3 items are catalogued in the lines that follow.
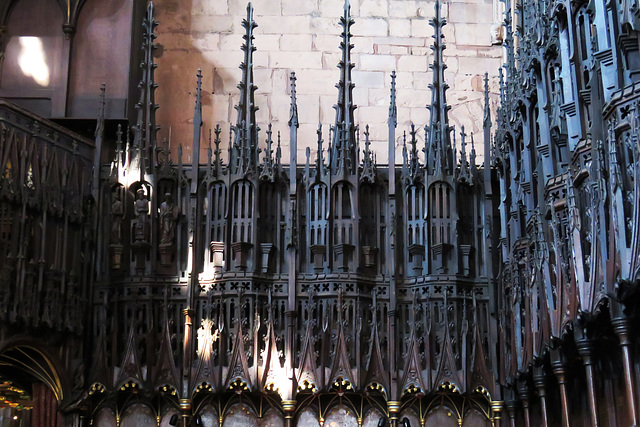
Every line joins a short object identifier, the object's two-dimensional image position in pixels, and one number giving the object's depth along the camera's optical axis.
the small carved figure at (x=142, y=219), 16.19
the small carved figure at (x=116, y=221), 16.30
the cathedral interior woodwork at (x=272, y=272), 15.06
